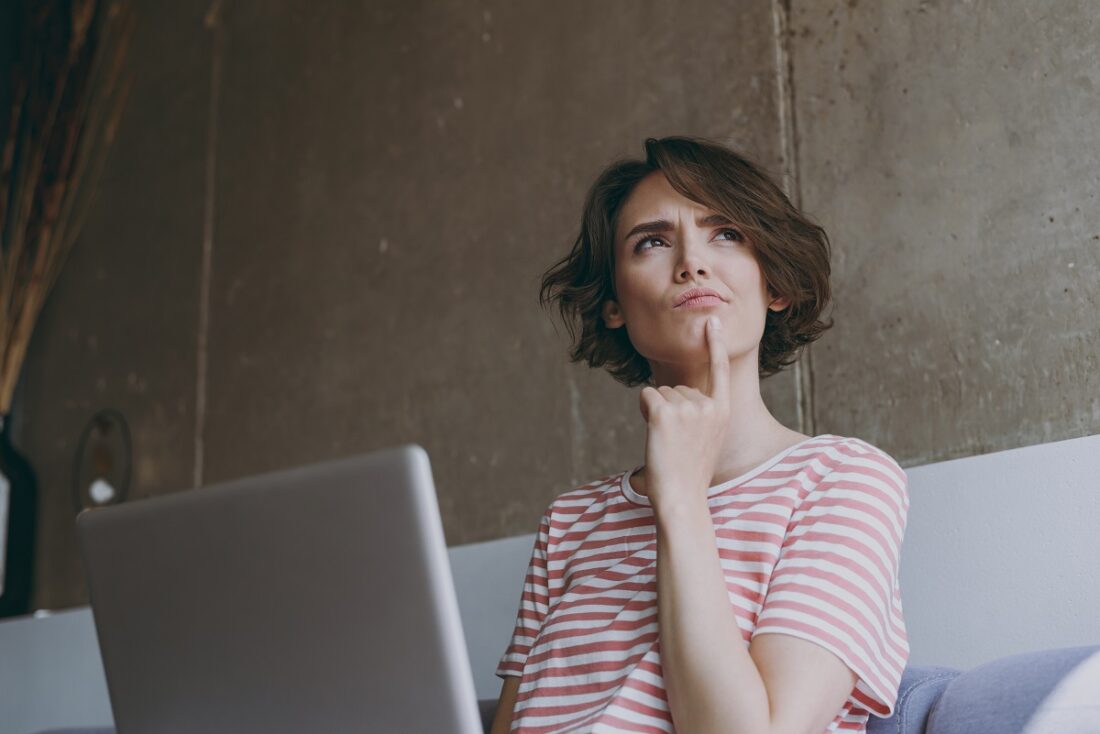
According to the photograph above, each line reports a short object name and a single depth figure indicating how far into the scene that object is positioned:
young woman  1.29
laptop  1.04
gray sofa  1.23
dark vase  3.49
